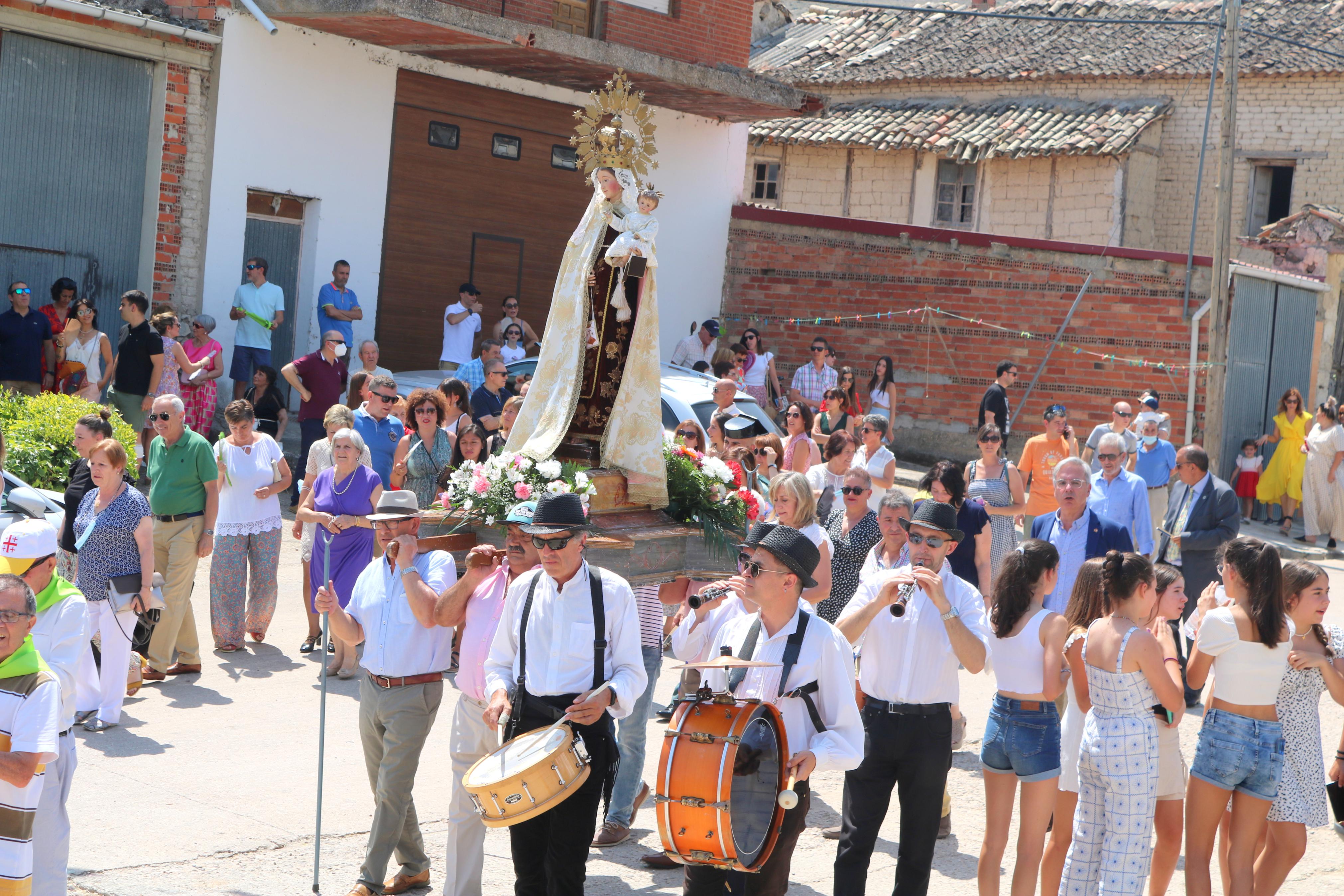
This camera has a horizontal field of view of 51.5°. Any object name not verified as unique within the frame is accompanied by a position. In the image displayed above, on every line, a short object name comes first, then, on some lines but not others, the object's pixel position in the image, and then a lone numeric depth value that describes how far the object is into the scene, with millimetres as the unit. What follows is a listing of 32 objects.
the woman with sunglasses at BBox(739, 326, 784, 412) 17719
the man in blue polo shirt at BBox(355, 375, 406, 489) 10617
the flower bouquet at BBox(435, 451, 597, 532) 6605
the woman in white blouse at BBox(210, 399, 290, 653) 9805
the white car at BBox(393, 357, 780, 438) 14117
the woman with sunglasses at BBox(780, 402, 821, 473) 10789
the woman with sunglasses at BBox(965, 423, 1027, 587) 10070
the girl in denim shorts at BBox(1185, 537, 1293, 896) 5855
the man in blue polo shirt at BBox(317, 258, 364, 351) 15258
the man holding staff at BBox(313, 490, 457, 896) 5957
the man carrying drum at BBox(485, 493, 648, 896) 5242
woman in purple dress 9352
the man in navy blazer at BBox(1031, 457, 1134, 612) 8273
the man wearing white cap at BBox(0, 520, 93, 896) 5090
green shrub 10344
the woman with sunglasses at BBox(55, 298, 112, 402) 13172
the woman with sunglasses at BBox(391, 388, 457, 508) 10164
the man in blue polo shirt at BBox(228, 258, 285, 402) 14469
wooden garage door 16516
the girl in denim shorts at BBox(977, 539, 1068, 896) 5852
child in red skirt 19031
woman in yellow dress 18719
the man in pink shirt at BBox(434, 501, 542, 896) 5836
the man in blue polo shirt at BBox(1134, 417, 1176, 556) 13438
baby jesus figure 6965
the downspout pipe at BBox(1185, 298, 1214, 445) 18922
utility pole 18094
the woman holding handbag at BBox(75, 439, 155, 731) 8008
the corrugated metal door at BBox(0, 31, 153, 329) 13648
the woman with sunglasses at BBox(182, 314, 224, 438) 13609
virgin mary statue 7145
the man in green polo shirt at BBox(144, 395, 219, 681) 9242
